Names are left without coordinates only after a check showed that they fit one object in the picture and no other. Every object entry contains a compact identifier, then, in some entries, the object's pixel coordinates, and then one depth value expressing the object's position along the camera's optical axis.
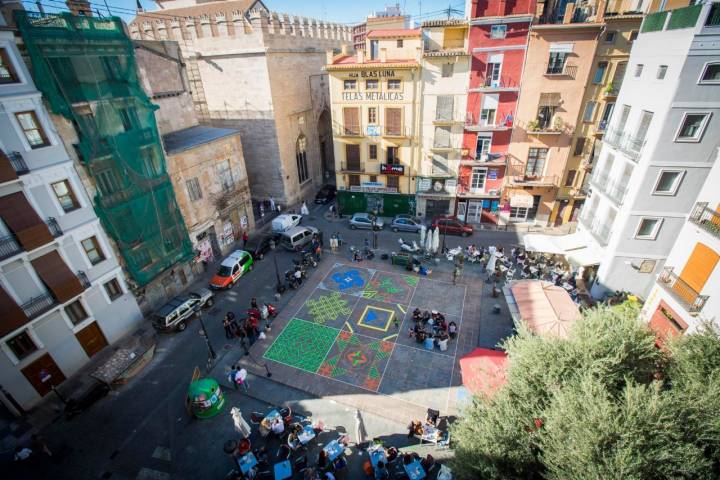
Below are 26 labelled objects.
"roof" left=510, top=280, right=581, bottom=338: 17.88
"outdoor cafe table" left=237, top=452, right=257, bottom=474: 14.24
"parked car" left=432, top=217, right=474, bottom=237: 32.51
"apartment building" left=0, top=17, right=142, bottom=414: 15.70
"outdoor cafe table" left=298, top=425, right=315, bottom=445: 15.45
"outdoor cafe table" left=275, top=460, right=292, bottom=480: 14.09
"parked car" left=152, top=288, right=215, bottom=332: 21.77
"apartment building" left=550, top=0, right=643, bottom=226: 25.41
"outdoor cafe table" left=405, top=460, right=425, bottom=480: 13.77
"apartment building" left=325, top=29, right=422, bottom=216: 29.73
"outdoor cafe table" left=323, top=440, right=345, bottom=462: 14.77
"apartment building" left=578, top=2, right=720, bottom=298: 17.34
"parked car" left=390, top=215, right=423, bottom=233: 33.25
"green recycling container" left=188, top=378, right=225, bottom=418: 16.80
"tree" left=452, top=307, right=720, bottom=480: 8.63
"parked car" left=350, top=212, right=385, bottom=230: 33.86
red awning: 13.17
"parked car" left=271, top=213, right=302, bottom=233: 32.88
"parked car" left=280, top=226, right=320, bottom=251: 30.70
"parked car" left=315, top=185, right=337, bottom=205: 41.06
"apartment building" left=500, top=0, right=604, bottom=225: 25.94
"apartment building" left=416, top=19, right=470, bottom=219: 28.05
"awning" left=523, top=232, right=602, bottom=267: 24.08
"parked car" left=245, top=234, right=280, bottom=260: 30.03
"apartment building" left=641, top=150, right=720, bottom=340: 15.36
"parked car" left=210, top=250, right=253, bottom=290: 26.06
